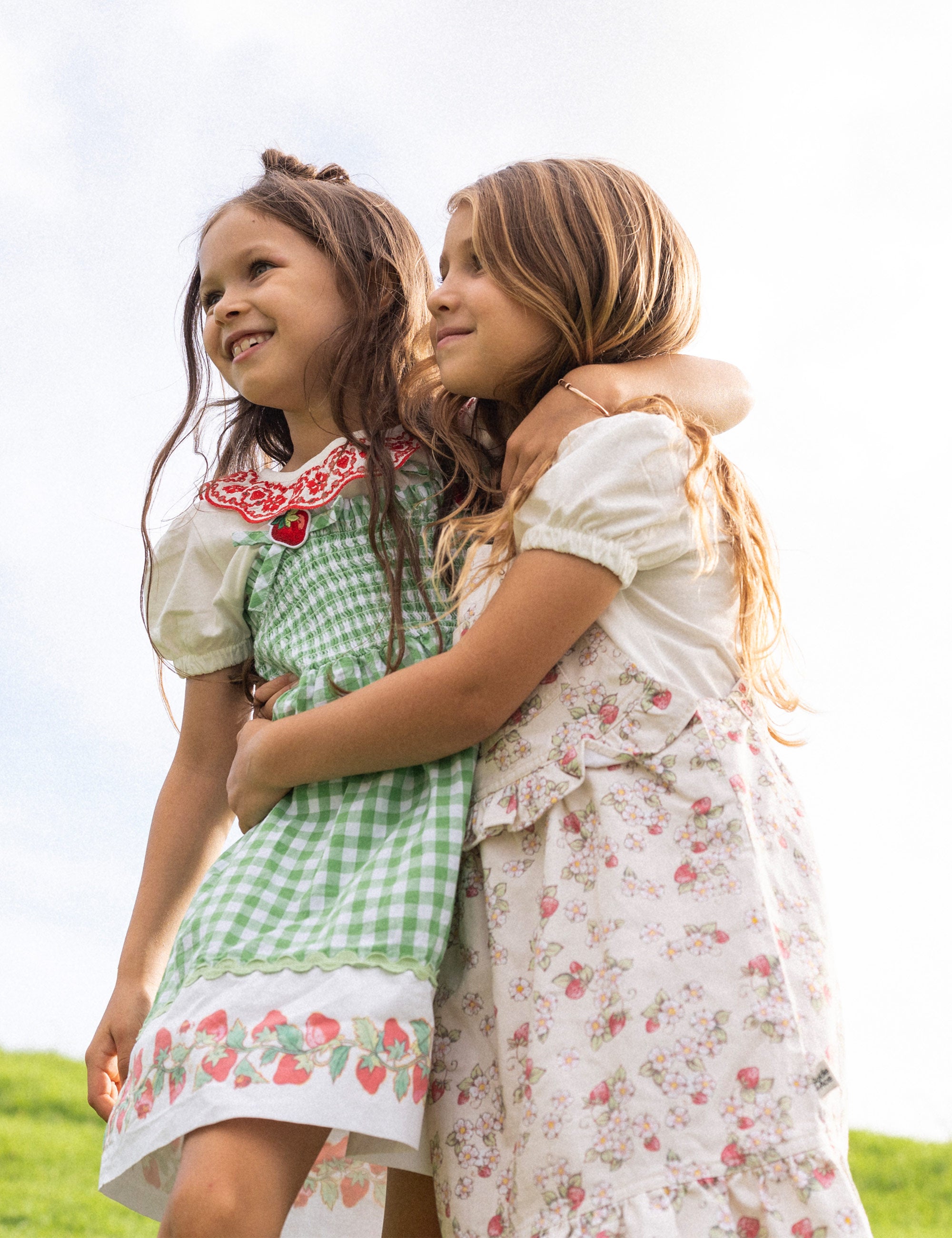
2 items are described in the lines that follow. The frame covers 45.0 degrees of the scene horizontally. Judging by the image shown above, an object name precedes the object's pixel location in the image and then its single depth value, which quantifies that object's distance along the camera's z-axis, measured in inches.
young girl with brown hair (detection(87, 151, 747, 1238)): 49.2
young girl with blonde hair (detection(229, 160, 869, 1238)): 47.4
